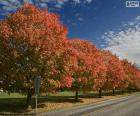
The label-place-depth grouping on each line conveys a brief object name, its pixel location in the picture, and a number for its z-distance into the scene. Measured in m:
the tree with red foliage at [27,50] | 10.32
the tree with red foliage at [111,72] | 23.33
